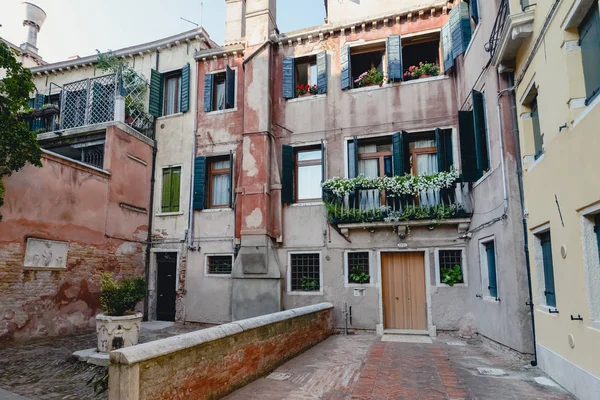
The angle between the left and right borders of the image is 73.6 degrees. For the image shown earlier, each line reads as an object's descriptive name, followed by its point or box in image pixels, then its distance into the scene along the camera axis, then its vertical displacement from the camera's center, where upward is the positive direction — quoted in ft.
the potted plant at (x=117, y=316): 25.70 -3.34
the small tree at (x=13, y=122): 27.81 +10.06
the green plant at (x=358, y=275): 36.35 -1.08
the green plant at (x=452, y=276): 34.06 -1.13
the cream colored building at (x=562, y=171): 15.90 +4.10
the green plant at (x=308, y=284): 37.70 -1.92
